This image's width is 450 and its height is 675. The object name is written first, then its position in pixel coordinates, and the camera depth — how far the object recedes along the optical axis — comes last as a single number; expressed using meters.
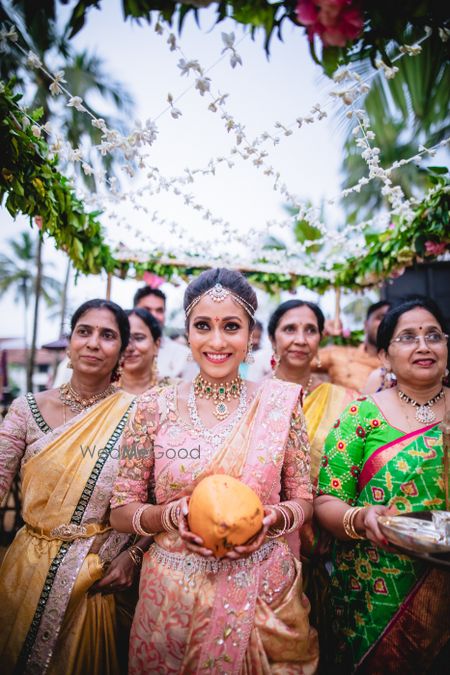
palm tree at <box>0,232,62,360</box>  32.22
